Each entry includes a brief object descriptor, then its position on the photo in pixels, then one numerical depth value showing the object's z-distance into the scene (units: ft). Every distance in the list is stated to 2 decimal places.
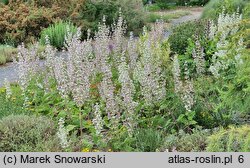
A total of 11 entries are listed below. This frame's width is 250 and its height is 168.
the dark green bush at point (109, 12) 42.93
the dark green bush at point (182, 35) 27.50
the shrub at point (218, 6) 34.61
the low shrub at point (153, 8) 64.30
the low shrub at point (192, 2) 70.69
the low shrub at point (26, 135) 15.94
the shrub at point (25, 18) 38.91
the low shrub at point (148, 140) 16.31
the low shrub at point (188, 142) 15.90
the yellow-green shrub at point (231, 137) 10.53
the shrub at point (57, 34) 35.68
